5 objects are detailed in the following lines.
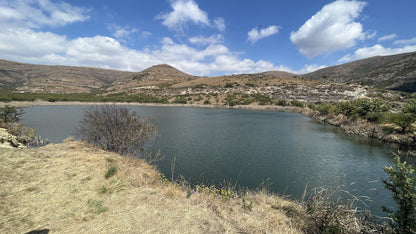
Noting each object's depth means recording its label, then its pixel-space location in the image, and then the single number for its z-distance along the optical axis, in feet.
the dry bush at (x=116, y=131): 35.69
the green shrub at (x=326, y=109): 121.35
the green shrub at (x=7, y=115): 51.67
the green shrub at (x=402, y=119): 57.26
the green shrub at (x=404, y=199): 11.94
